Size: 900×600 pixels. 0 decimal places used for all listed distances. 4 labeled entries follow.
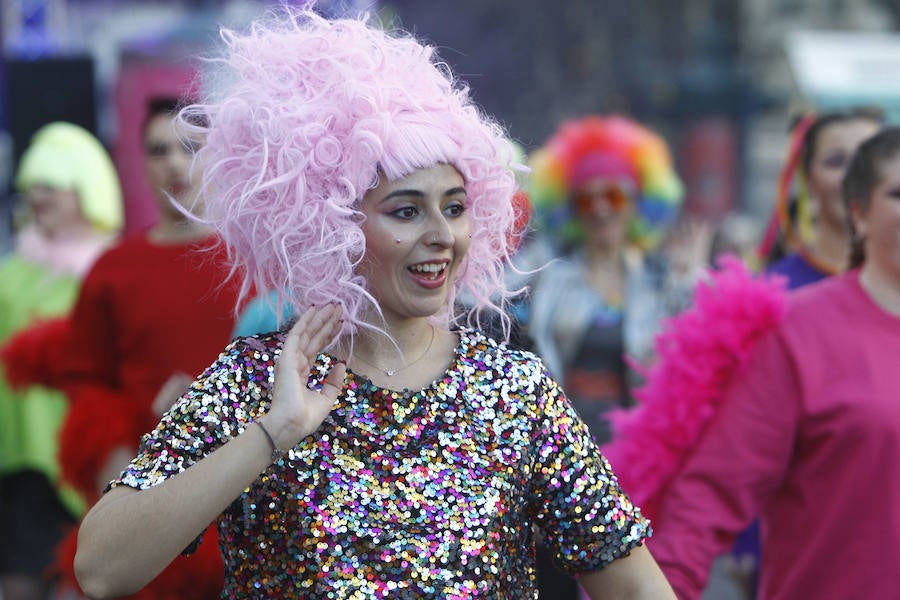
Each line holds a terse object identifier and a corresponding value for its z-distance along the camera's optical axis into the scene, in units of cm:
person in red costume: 801
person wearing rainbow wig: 1115
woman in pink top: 611
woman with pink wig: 436
